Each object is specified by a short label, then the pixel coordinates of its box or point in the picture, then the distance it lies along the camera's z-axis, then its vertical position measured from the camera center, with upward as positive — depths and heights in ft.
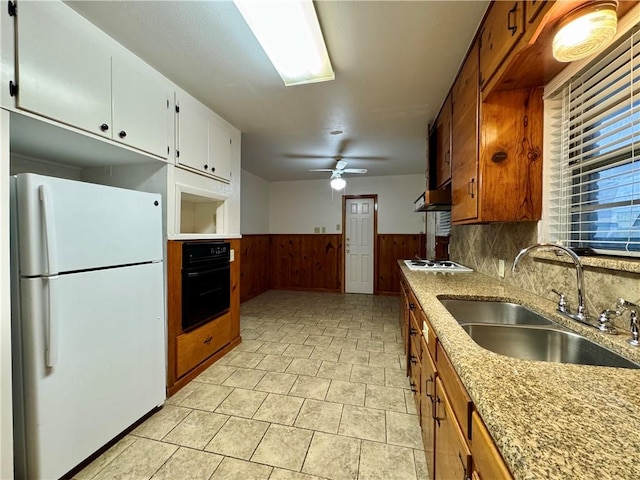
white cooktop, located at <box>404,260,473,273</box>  7.94 -1.06
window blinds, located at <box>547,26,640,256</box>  3.36 +1.17
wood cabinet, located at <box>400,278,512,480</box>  2.02 -1.94
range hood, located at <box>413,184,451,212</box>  8.14 +1.11
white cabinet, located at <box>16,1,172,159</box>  4.09 +2.78
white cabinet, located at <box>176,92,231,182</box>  6.99 +2.70
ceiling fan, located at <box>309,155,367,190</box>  12.87 +2.84
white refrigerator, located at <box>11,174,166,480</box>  4.01 -1.44
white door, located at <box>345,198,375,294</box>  18.22 -0.79
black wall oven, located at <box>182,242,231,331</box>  7.09 -1.39
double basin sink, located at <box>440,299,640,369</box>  3.12 -1.43
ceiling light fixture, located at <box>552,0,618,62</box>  2.74 +2.14
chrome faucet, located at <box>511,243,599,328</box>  3.40 -0.76
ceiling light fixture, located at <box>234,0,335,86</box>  4.25 +3.57
